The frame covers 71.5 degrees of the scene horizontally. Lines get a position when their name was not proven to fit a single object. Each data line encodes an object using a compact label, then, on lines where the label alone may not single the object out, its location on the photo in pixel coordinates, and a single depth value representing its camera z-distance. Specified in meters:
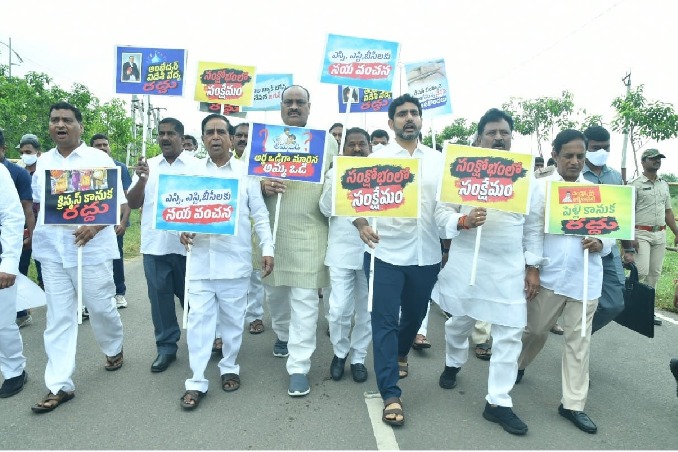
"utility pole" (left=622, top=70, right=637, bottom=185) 14.37
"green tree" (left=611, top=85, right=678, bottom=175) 12.06
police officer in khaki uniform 5.92
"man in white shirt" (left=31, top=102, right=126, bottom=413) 3.44
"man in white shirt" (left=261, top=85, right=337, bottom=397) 3.77
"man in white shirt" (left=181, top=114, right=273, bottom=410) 3.53
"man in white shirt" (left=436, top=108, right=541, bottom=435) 3.14
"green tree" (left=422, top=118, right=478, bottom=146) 39.52
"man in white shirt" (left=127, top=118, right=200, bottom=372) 4.21
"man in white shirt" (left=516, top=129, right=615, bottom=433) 3.20
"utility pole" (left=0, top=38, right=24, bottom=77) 31.37
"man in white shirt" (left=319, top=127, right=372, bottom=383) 3.92
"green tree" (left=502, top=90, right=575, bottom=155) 22.03
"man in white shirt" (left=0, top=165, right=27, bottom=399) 3.27
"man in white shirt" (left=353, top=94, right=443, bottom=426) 3.29
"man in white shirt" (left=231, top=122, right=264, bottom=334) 5.18
